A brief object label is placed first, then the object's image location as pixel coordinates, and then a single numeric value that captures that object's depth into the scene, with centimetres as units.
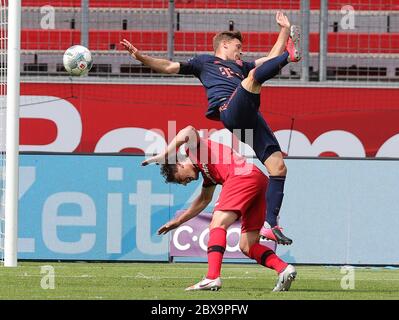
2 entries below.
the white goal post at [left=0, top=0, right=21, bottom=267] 2656
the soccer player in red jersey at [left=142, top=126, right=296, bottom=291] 1928
